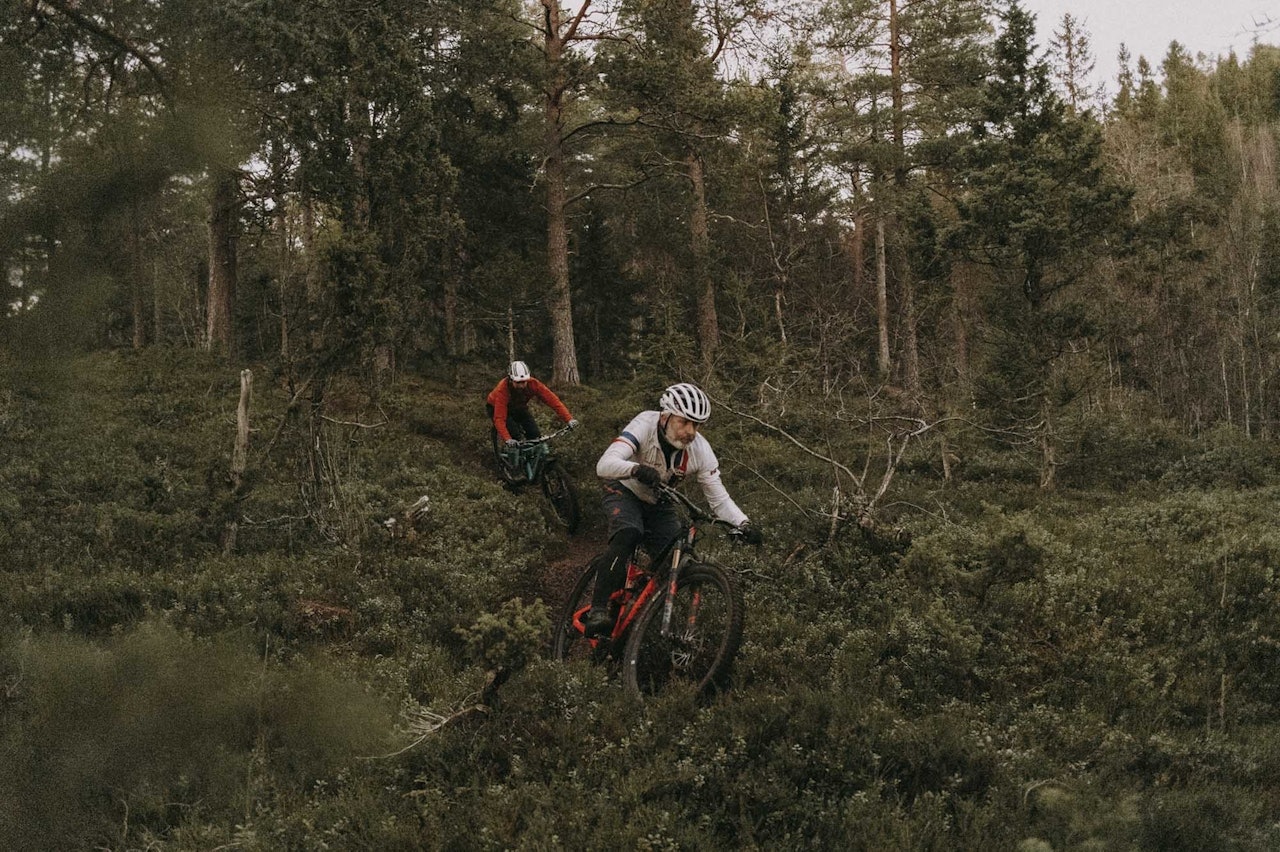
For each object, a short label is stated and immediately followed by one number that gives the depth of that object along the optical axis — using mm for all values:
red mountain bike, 6352
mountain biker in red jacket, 11938
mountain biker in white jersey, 6785
